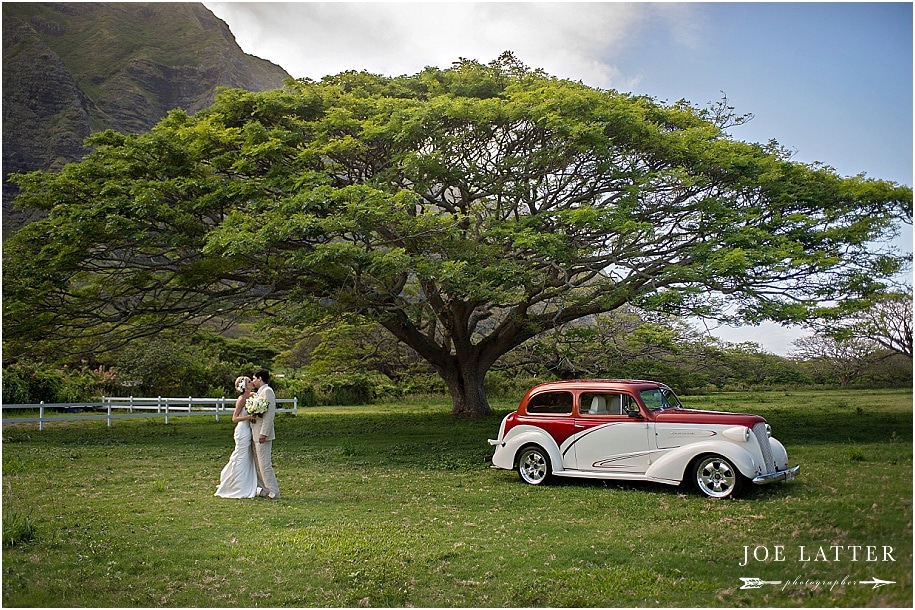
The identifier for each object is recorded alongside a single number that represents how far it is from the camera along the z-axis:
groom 10.06
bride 10.09
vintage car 9.35
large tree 14.68
